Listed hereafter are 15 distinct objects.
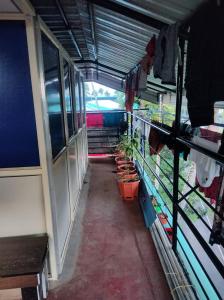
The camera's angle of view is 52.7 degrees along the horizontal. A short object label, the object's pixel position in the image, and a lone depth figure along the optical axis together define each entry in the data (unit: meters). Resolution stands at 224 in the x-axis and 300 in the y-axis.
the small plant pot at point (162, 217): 2.30
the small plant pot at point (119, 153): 4.46
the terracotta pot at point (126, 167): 3.57
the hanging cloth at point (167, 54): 1.37
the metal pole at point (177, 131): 1.41
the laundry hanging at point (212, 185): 1.47
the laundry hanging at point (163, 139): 1.60
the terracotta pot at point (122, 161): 3.93
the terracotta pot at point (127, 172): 3.30
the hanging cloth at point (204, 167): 1.29
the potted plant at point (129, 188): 3.05
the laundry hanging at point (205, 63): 0.96
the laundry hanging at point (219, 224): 1.26
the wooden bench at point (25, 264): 1.36
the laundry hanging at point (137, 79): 1.77
